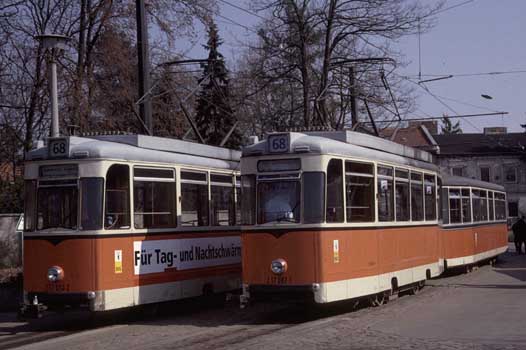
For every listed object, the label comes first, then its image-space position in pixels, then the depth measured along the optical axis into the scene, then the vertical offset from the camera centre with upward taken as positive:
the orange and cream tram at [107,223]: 13.99 +0.24
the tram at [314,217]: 14.22 +0.25
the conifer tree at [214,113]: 30.33 +5.46
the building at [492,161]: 75.50 +5.71
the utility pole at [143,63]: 19.54 +3.88
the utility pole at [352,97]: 27.28 +4.16
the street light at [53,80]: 18.02 +3.19
